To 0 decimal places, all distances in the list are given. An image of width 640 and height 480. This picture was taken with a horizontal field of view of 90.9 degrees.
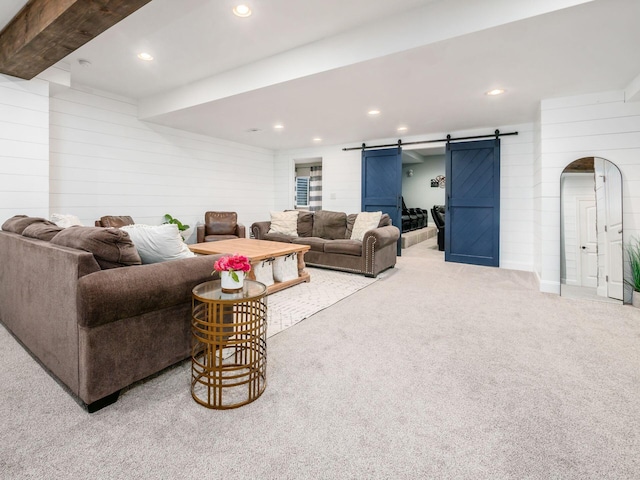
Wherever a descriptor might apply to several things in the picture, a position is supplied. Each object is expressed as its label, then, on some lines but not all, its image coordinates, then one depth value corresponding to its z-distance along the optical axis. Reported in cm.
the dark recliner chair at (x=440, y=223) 734
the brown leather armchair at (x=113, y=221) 438
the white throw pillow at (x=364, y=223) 498
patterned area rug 284
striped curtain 933
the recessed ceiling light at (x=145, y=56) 336
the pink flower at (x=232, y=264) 171
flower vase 175
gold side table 161
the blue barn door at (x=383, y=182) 634
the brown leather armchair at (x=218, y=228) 565
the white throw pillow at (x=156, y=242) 196
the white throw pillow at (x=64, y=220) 296
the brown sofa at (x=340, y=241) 447
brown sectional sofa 151
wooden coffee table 354
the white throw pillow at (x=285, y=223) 565
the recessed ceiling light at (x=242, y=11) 251
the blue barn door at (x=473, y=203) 534
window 991
